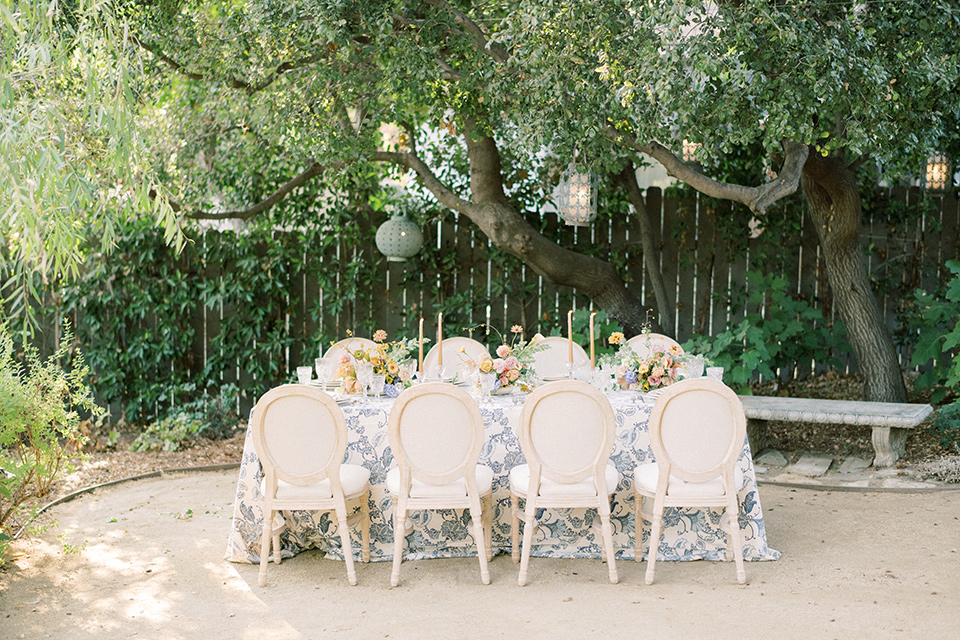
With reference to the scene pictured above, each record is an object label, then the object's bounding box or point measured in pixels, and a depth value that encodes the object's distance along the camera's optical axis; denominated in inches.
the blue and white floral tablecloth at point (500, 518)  157.4
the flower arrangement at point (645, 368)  171.5
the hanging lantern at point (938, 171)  243.0
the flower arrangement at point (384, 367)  169.0
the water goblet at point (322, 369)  175.5
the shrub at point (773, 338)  247.1
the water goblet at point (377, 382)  167.0
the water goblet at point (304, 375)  171.3
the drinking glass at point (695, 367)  171.5
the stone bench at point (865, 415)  213.8
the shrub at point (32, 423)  162.2
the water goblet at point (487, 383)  168.6
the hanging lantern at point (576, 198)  221.6
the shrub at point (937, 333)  240.8
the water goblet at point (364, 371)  168.7
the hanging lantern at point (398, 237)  263.7
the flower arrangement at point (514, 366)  169.3
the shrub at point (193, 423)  255.1
